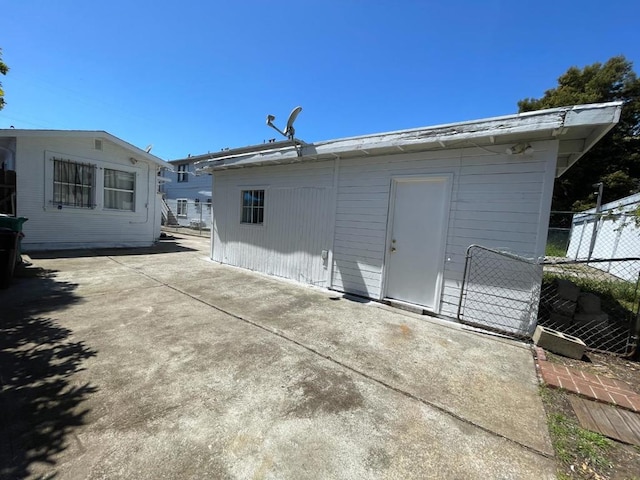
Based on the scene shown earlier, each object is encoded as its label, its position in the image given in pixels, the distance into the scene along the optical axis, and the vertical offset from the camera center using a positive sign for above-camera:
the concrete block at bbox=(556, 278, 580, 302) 3.96 -0.72
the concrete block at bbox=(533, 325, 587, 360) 3.31 -1.24
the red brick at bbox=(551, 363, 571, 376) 2.92 -1.36
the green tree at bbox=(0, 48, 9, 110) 4.99 +2.24
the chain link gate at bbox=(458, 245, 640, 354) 3.73 -0.94
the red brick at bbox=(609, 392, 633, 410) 2.42 -1.36
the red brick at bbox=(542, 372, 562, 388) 2.68 -1.36
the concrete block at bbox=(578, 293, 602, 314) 3.90 -0.86
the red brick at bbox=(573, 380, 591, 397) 2.56 -1.36
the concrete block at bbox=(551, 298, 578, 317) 3.94 -0.94
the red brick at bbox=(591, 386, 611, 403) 2.47 -1.35
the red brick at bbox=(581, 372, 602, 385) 2.76 -1.36
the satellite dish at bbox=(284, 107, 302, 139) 5.26 +1.79
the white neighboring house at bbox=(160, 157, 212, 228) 21.38 +1.26
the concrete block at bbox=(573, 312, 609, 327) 3.80 -1.05
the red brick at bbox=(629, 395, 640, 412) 2.38 -1.36
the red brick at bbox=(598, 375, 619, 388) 2.74 -1.36
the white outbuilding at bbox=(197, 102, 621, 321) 3.70 +0.47
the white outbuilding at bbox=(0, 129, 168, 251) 8.10 +0.53
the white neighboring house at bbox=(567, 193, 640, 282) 9.12 +0.01
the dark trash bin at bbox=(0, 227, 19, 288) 4.74 -0.93
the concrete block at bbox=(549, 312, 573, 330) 3.96 -1.15
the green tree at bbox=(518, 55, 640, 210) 17.66 +6.52
